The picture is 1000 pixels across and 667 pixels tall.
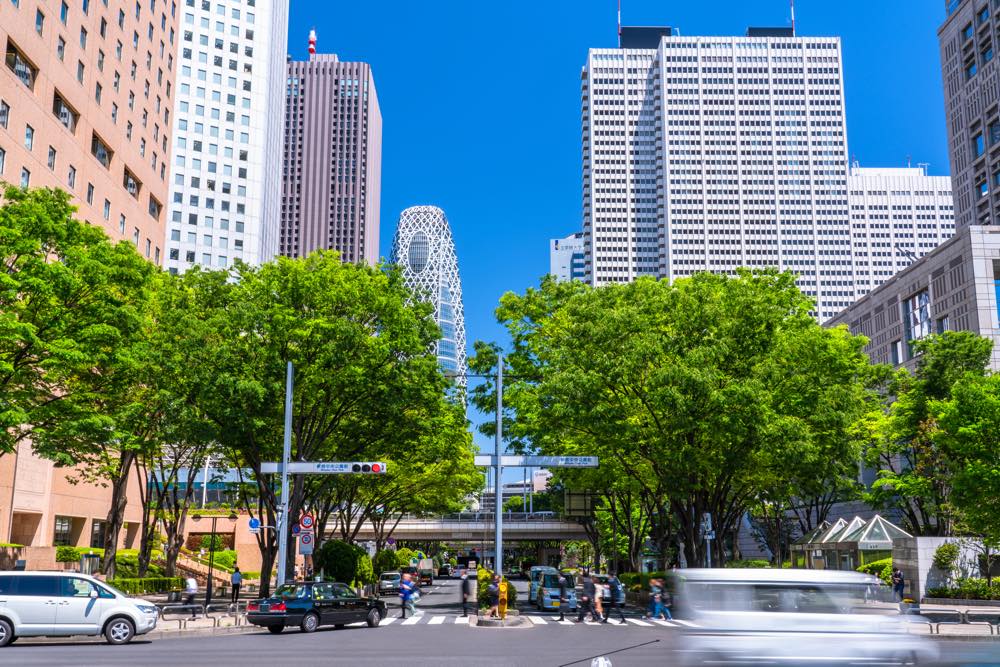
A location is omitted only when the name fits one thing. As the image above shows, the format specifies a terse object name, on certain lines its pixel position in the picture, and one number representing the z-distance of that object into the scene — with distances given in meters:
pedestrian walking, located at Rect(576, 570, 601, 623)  32.84
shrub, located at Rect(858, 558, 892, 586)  48.06
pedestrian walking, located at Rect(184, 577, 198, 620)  36.31
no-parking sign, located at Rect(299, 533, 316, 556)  31.80
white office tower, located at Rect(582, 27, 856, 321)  197.75
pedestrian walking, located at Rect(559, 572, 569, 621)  37.47
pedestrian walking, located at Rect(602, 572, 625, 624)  33.78
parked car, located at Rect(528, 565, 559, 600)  42.49
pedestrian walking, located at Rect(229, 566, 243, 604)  39.75
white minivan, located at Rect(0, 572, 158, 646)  22.48
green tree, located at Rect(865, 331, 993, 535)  47.09
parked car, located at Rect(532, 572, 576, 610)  40.38
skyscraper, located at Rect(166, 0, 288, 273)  127.75
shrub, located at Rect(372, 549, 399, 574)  72.92
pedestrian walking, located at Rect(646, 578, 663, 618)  33.16
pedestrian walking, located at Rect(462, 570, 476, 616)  39.69
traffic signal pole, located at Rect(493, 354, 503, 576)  32.50
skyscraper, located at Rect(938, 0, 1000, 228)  93.06
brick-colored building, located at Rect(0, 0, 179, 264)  50.19
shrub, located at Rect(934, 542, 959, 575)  43.00
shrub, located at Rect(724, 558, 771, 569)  42.89
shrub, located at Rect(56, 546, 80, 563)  51.53
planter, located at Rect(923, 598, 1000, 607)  40.16
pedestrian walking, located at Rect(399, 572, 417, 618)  34.97
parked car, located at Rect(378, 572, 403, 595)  58.88
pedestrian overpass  96.38
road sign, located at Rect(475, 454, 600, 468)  32.06
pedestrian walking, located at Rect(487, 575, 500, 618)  31.99
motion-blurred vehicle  11.46
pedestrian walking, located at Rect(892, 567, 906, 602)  39.03
